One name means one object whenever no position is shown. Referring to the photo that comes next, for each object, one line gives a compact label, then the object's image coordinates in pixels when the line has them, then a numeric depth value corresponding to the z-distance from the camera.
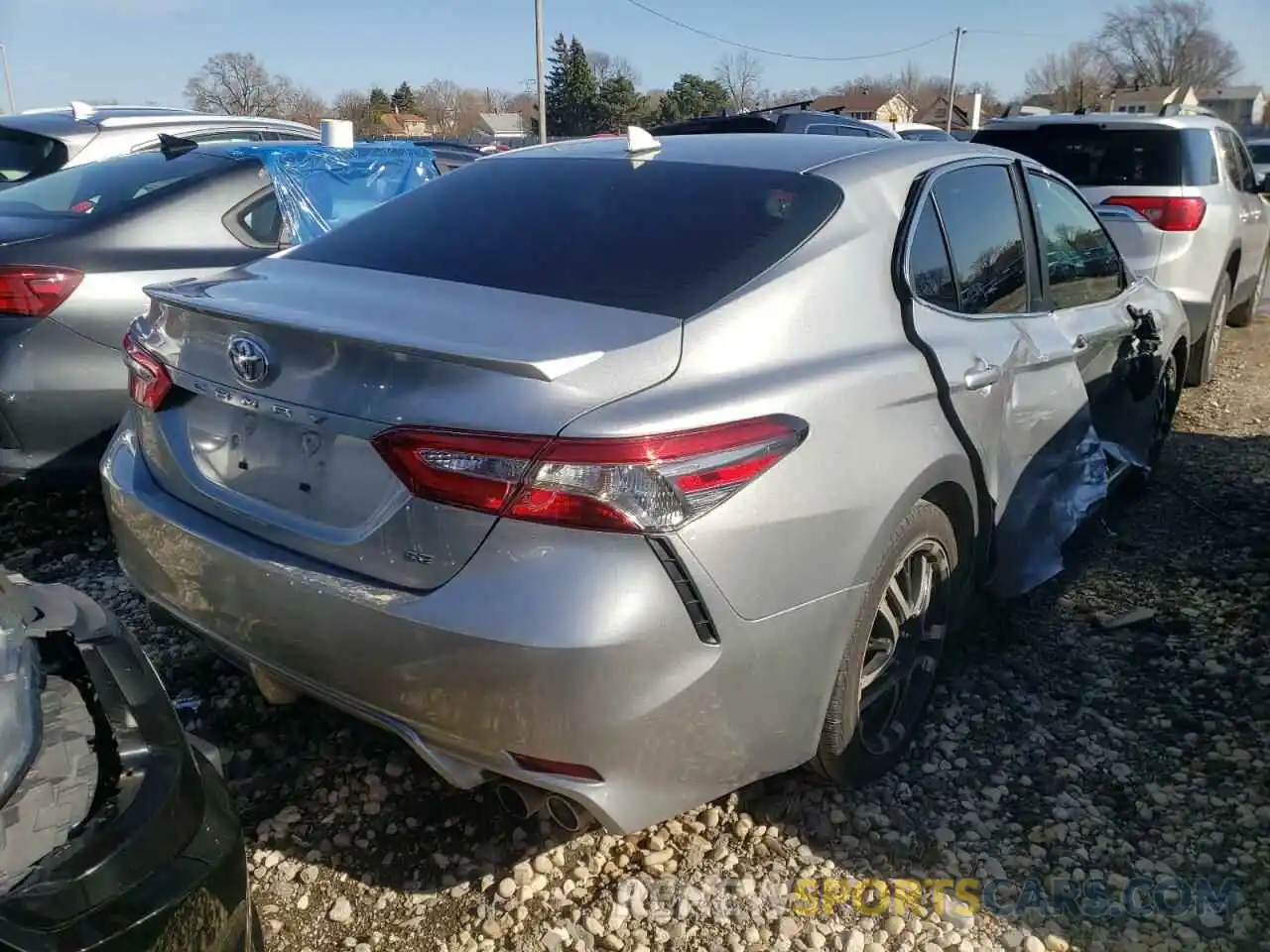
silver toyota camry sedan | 1.88
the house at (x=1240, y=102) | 87.04
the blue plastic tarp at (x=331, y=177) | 4.89
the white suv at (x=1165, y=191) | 6.55
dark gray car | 3.64
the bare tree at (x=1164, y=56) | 79.06
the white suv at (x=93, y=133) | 6.79
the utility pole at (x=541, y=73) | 22.44
